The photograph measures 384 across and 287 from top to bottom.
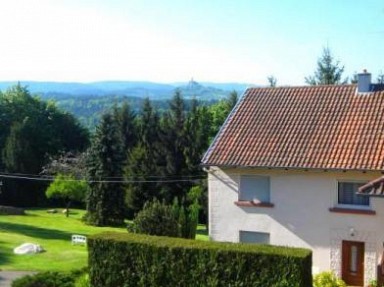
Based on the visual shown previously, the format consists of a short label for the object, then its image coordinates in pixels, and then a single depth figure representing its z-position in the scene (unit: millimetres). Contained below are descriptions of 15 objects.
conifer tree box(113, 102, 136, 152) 61750
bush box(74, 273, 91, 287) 20662
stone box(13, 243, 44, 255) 34938
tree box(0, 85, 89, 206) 67500
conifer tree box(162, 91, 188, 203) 54500
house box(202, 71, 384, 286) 24281
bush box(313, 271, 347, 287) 22711
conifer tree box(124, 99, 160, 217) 54500
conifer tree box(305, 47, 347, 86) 56344
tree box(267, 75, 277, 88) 64725
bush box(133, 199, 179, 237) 25594
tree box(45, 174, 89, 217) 59062
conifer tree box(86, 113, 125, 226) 54781
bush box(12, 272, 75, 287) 19484
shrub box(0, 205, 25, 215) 55188
